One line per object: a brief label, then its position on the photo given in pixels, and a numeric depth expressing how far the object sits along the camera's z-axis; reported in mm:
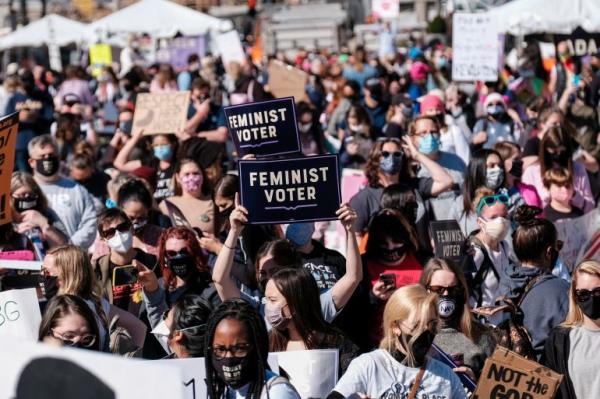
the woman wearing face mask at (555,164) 12716
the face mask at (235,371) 5990
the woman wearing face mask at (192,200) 11686
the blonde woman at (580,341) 7440
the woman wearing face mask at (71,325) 6709
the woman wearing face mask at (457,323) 7802
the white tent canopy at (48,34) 41172
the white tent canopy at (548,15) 29871
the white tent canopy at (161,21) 36394
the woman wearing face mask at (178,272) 8946
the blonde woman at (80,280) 8391
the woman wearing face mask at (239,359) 5996
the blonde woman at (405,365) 6437
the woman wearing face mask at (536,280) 8453
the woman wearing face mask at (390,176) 11199
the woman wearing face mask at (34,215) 11165
